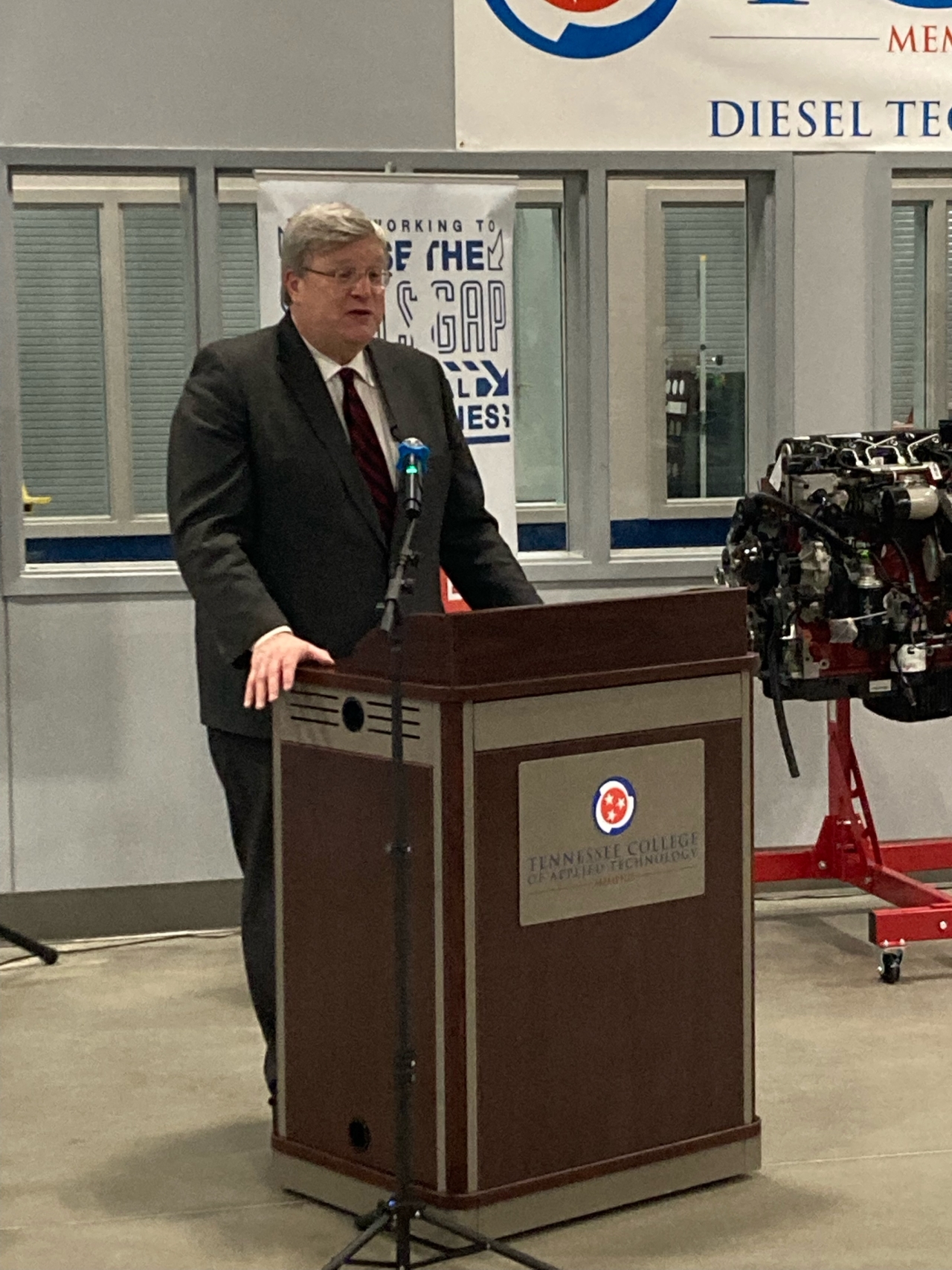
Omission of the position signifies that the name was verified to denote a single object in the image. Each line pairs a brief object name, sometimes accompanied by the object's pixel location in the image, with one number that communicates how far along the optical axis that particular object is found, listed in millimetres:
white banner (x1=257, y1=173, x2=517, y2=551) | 5402
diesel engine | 4852
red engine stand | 5402
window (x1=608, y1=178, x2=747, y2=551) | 6129
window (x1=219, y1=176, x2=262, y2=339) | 5781
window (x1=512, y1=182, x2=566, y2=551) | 6070
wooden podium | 3133
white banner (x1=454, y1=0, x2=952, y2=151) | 5637
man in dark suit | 3521
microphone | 2996
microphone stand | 2953
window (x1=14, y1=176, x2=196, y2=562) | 5777
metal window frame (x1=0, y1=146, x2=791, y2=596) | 5523
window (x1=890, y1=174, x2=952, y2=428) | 6270
